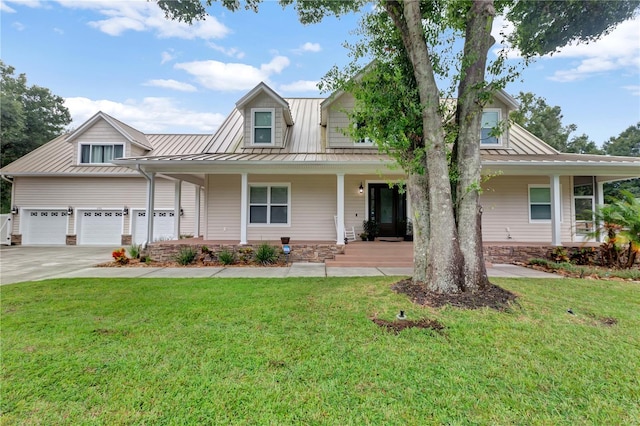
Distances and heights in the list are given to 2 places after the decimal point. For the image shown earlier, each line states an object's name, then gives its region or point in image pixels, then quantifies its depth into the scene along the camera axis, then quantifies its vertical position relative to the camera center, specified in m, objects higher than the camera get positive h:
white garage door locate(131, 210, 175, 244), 15.31 -0.13
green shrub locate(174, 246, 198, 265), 8.73 -1.08
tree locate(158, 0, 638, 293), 4.85 +1.68
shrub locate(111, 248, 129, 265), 8.65 -1.10
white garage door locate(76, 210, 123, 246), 15.17 -0.30
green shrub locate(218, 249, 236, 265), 8.75 -1.14
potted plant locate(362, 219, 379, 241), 10.54 -0.26
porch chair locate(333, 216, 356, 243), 10.69 -0.42
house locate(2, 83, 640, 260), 9.59 +1.43
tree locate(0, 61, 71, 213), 17.38 +7.52
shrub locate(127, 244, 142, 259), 9.28 -1.02
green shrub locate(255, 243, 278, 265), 8.80 -1.06
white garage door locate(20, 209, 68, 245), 15.03 -0.30
